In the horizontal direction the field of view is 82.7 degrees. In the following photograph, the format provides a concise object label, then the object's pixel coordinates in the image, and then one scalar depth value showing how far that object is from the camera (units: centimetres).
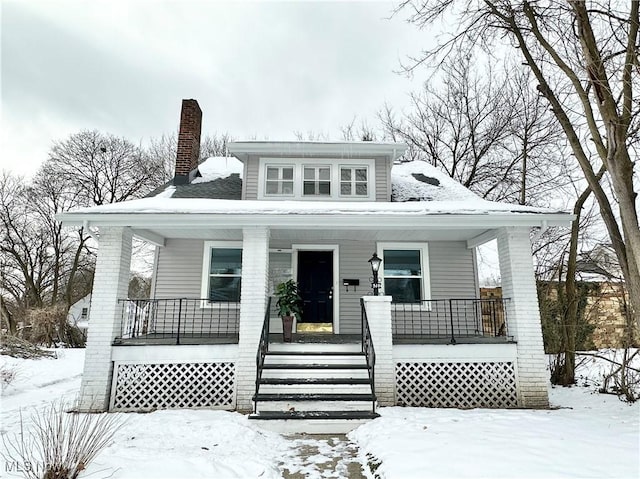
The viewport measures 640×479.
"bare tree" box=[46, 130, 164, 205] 1914
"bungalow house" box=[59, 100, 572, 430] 646
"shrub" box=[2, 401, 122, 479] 292
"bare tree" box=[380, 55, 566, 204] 1273
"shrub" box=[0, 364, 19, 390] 830
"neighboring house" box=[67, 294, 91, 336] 3827
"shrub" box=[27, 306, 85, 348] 1518
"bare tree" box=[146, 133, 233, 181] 2122
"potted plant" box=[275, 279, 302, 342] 740
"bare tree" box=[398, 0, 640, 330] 515
